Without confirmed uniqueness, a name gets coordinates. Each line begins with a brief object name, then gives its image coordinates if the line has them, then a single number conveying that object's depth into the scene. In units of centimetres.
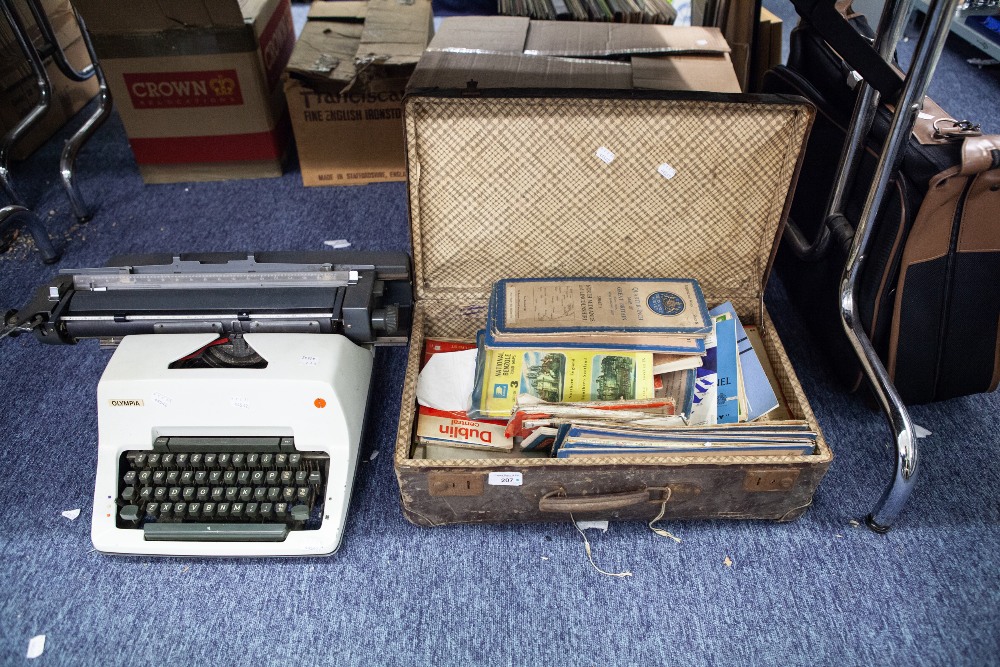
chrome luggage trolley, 105
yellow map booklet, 122
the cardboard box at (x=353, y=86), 202
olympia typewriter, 116
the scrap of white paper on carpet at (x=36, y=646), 111
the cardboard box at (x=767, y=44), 201
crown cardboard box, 196
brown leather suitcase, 114
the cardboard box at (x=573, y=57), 138
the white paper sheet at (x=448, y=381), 130
